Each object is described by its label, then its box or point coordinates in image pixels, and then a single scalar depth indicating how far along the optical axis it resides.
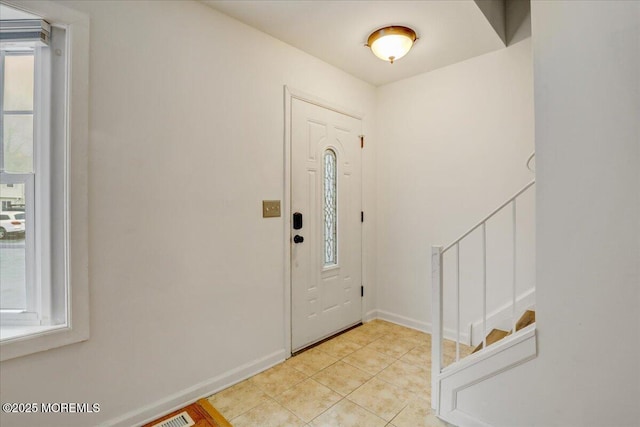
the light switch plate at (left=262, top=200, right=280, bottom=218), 2.31
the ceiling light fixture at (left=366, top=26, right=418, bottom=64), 2.21
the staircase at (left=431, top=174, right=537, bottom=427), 1.51
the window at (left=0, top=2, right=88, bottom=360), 1.49
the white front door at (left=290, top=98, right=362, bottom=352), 2.56
